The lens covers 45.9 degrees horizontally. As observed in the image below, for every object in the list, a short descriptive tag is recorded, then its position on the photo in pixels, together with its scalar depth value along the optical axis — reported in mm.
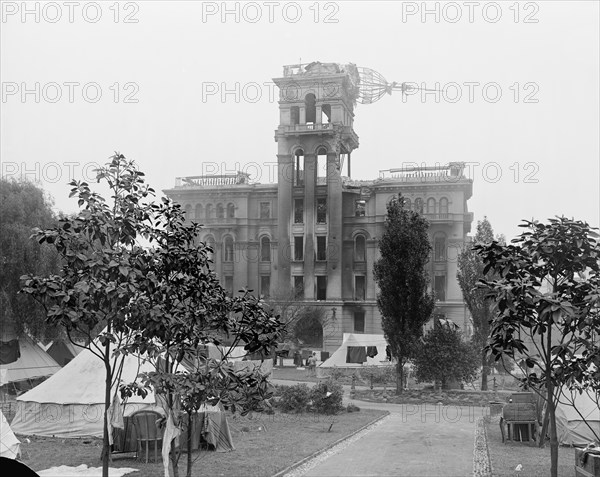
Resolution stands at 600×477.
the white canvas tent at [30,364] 29625
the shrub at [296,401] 25656
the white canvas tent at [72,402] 19094
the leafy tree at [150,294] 8867
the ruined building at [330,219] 63688
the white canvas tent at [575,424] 18016
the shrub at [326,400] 25250
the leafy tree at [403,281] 34062
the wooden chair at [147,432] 15758
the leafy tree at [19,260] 30766
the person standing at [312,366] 43356
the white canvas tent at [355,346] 43706
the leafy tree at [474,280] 38750
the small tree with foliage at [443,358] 32750
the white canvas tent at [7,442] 15016
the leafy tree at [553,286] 8500
